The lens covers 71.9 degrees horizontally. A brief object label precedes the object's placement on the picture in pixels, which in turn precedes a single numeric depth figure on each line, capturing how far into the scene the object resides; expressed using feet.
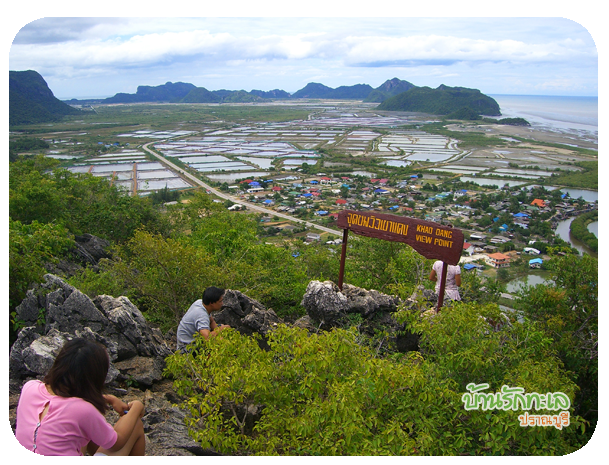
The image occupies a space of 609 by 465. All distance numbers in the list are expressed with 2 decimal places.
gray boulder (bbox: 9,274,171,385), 16.24
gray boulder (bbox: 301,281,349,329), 22.13
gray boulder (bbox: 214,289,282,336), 21.17
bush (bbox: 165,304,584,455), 11.42
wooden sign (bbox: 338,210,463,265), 19.26
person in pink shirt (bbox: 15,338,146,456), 8.77
